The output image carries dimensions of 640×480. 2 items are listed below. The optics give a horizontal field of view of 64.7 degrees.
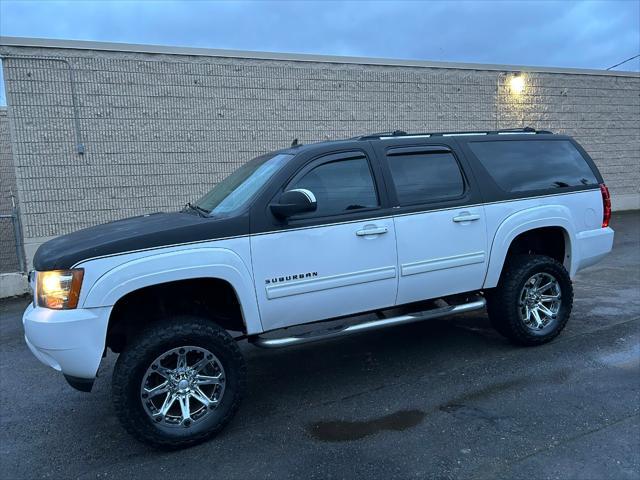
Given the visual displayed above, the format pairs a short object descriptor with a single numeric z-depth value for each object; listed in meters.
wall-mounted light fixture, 13.34
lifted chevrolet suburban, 3.33
